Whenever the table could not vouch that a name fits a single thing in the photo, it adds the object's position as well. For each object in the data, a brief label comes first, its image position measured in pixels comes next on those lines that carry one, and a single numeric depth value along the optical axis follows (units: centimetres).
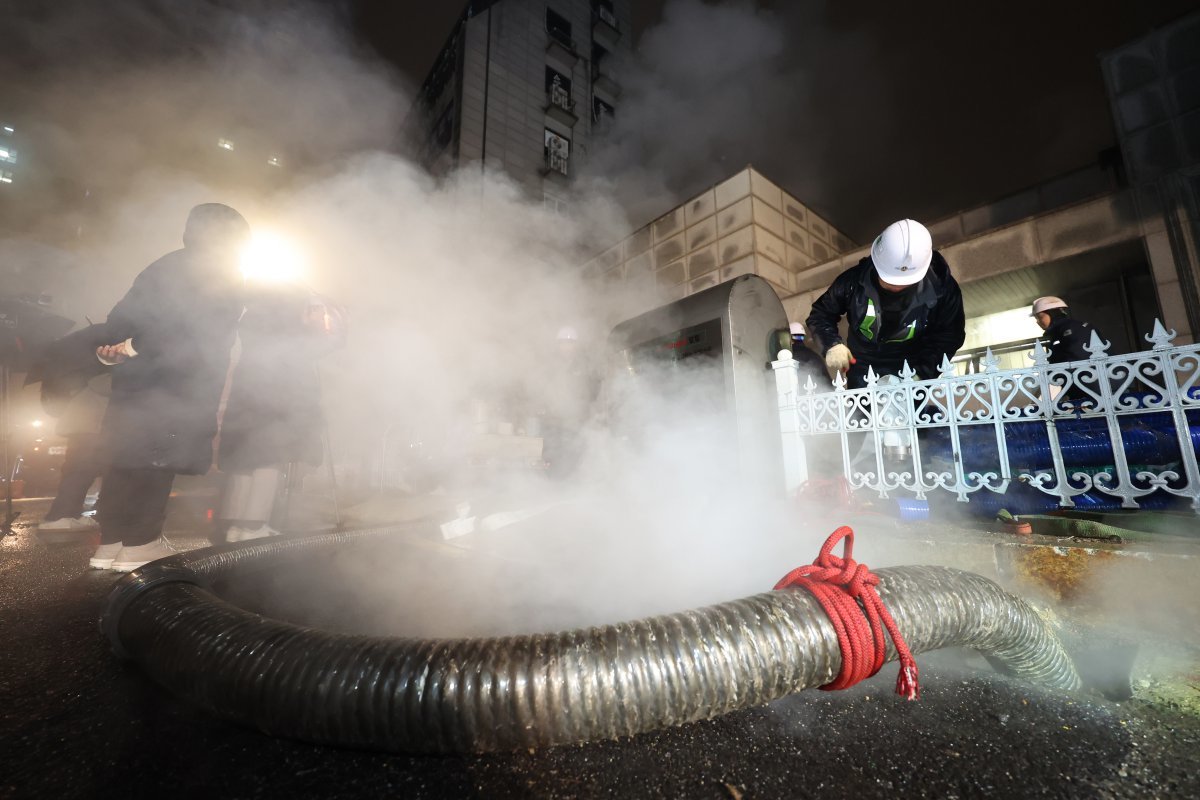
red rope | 136
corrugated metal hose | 121
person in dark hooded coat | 306
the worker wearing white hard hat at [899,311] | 352
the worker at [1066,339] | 395
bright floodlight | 533
